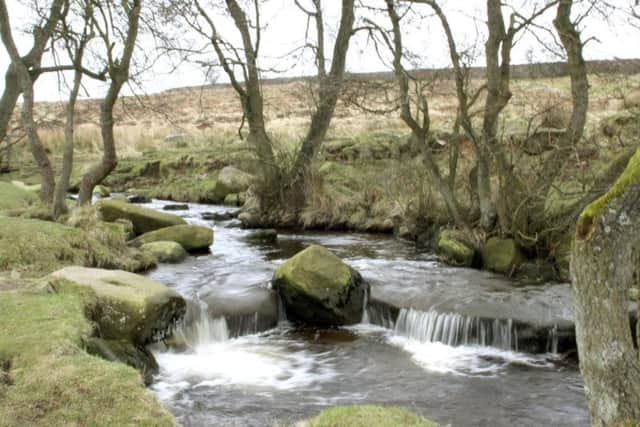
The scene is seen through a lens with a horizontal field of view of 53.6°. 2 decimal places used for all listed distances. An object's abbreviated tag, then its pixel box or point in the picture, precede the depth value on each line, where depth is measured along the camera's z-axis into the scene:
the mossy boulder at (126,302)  7.43
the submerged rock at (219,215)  19.67
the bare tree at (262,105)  18.03
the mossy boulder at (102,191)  24.78
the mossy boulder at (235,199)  22.81
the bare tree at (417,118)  12.62
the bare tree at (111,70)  13.02
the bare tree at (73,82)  13.30
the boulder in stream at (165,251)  12.88
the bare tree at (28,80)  12.80
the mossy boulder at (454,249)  12.44
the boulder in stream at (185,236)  14.11
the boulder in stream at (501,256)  11.46
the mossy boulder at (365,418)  4.60
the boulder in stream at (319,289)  9.71
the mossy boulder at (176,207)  21.72
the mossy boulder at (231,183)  23.34
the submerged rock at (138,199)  23.39
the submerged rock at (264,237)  16.02
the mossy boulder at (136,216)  15.26
